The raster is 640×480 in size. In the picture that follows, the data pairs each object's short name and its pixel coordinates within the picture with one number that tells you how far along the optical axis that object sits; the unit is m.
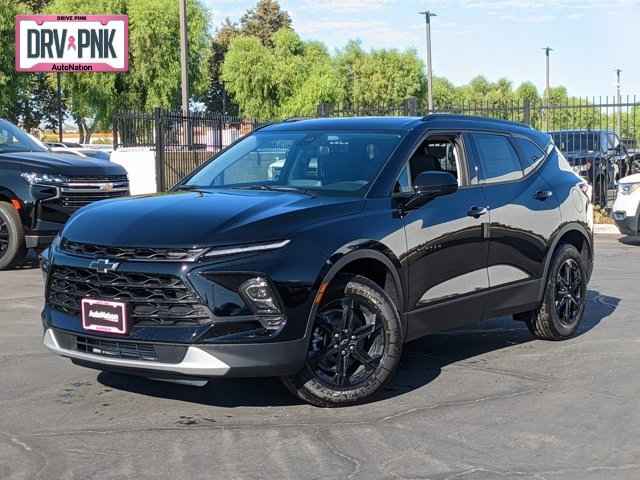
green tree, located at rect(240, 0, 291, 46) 101.25
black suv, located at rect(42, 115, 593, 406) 5.08
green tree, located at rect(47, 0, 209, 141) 47.19
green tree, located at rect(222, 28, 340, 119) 64.56
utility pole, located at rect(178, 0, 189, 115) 29.28
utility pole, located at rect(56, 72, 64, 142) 38.17
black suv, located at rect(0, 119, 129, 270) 11.71
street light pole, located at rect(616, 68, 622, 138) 19.33
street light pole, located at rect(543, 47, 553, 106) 80.97
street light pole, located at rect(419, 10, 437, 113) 50.25
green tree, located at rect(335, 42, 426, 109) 79.31
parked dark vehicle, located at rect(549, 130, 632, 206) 20.22
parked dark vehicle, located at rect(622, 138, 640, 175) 21.69
